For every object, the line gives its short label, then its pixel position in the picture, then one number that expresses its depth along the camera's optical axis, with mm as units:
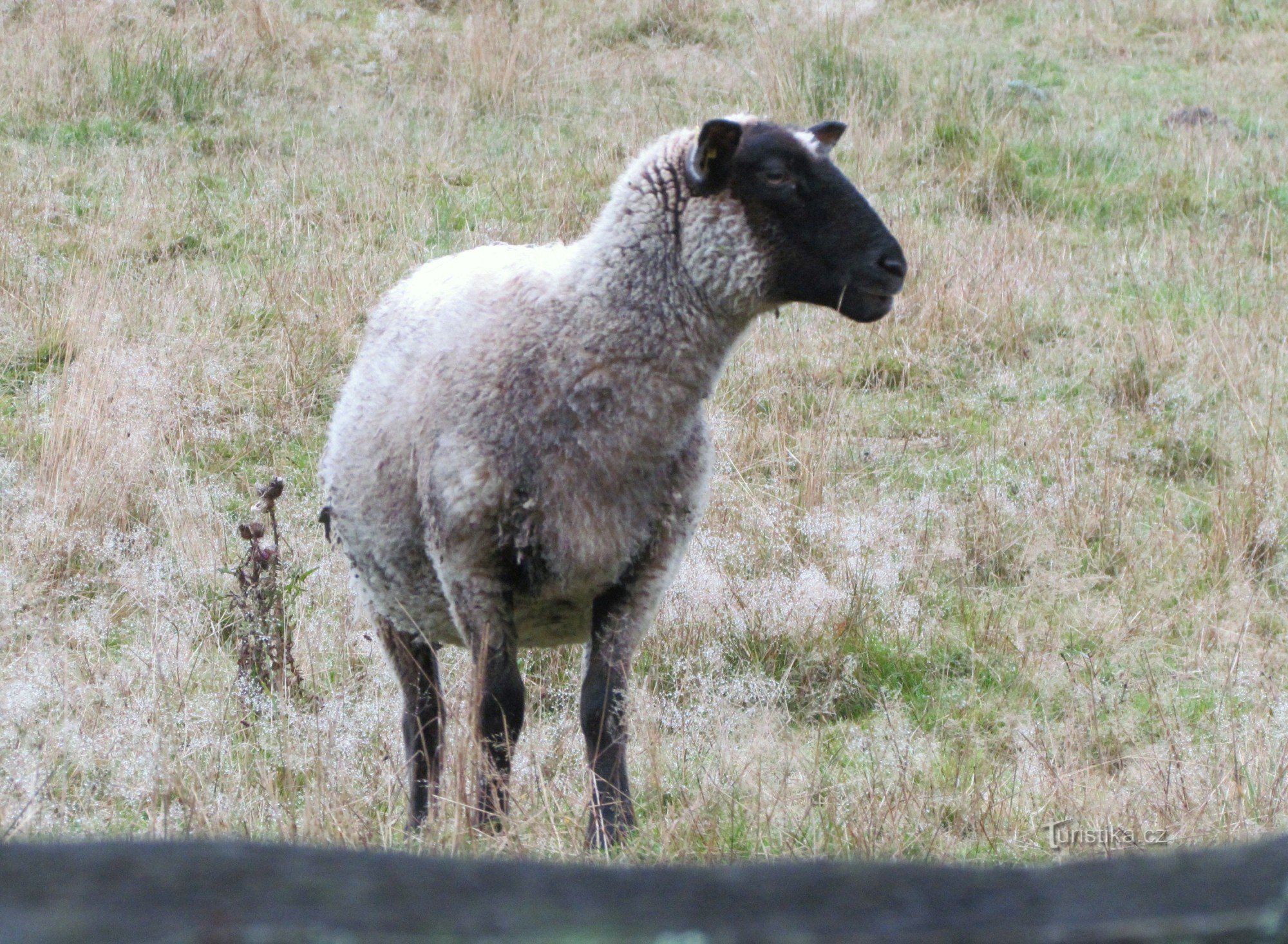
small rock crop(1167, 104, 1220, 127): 23281
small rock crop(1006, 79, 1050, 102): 23812
